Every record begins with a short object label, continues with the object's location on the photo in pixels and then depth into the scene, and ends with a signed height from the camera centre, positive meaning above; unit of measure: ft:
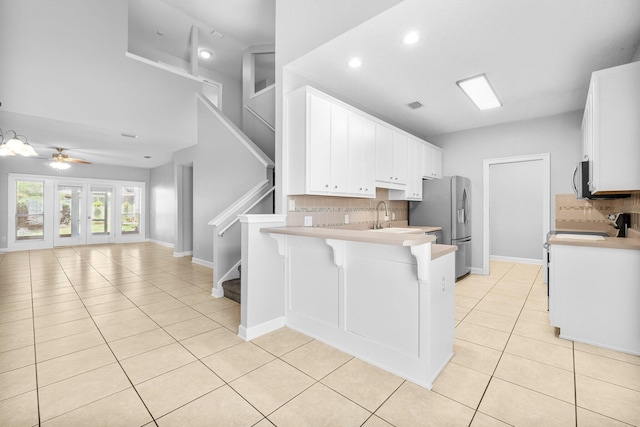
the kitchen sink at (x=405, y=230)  13.07 -0.83
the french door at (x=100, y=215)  29.63 -0.16
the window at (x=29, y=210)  25.57 +0.35
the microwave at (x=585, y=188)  9.21 +0.80
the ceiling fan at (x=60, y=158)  21.40 +4.21
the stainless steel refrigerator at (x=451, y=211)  15.44 +0.06
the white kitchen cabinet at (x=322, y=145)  9.39 +2.40
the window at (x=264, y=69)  23.25 +12.70
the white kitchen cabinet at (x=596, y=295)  7.47 -2.34
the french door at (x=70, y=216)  27.73 -0.22
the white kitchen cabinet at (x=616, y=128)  7.49 +2.26
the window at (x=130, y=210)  31.73 +0.38
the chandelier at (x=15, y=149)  13.12 +3.06
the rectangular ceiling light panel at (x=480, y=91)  10.89 +5.08
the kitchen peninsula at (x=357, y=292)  6.38 -2.17
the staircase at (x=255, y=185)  13.23 +1.69
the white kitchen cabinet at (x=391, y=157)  12.71 +2.63
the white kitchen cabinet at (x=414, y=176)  14.88 +1.99
